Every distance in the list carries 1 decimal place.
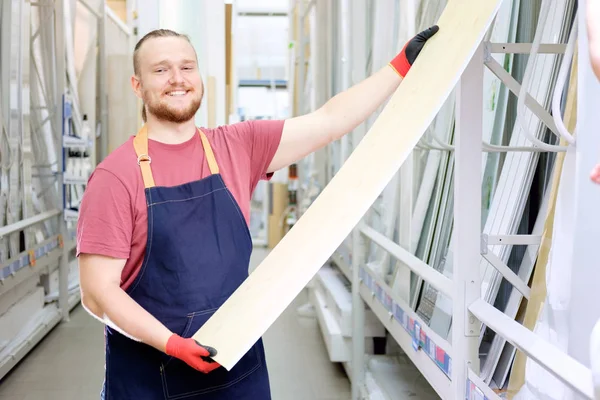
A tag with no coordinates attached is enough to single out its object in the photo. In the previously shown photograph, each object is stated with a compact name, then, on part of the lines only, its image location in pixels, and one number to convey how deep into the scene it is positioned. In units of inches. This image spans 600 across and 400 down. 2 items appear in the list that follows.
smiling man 65.1
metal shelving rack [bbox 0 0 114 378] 154.7
